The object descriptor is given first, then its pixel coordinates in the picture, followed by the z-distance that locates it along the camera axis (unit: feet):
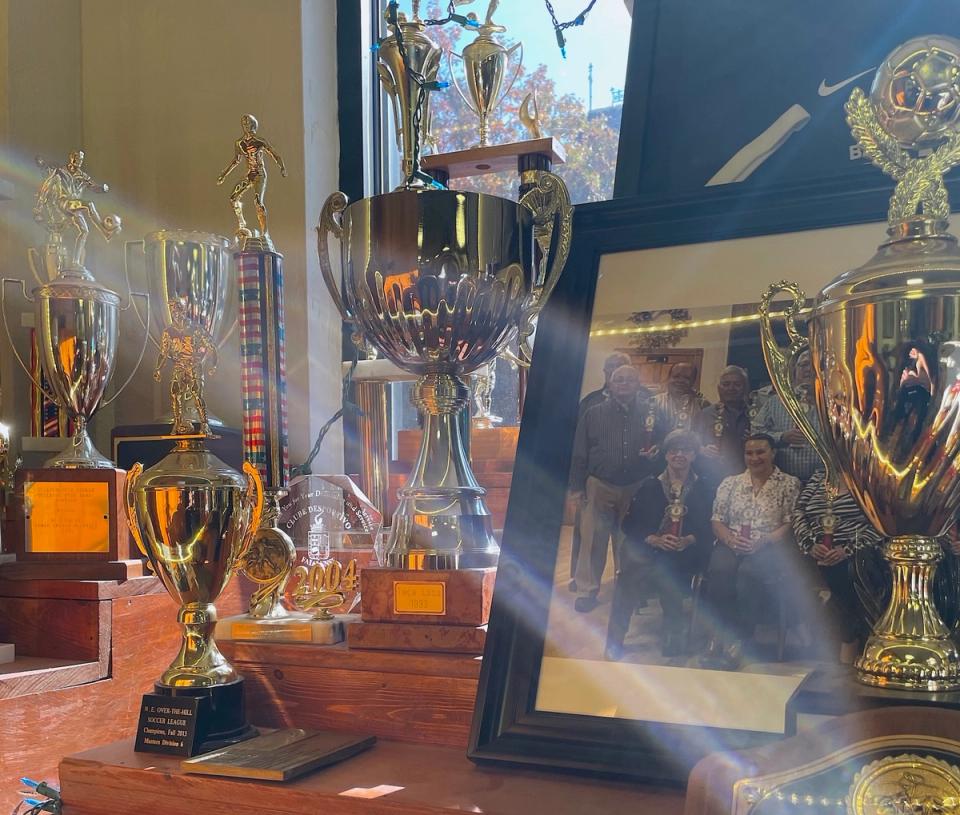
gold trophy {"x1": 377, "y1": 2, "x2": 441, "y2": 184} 3.22
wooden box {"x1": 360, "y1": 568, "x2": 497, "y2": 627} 2.85
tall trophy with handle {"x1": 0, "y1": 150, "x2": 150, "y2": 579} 4.48
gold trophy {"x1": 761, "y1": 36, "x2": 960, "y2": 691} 1.82
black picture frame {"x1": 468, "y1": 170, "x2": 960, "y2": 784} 2.35
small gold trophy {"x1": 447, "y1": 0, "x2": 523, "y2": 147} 4.58
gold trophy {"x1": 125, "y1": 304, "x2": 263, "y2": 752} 2.88
